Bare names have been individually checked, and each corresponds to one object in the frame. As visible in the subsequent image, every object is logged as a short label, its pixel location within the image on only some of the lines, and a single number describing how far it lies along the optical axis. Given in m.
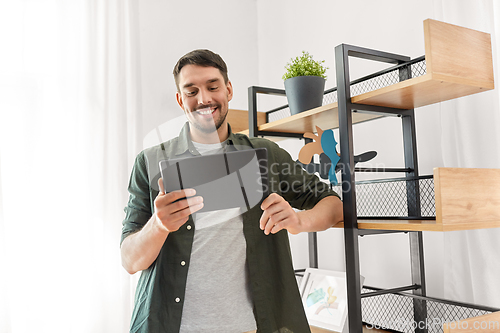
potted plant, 1.37
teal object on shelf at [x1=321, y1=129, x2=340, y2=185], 1.35
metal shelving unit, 0.94
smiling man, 0.90
